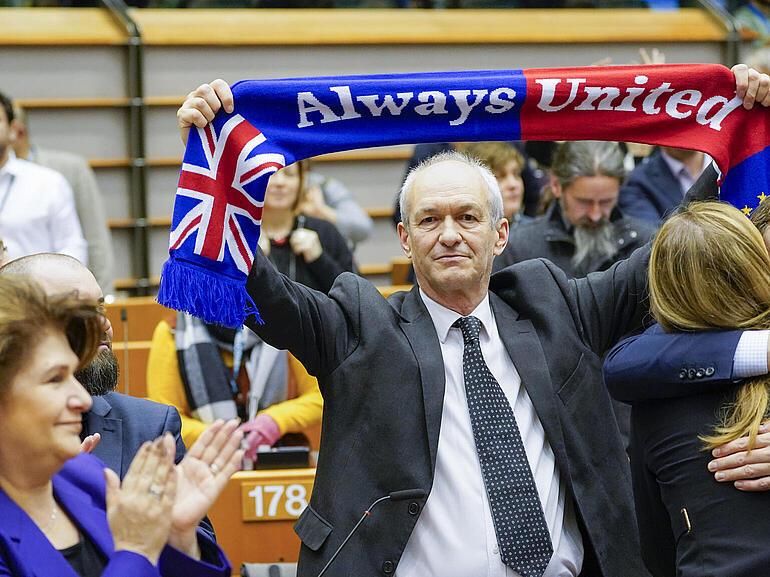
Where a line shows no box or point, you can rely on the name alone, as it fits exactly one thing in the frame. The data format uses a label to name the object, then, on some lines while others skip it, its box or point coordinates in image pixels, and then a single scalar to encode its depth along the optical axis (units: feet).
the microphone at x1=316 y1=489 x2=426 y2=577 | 14.62
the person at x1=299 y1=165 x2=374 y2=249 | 31.19
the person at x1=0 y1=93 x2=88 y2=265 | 28.84
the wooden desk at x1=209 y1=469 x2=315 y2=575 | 19.85
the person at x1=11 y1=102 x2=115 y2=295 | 32.89
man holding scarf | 14.73
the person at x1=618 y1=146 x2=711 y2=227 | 28.30
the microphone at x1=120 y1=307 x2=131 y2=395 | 25.41
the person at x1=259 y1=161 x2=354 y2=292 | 24.43
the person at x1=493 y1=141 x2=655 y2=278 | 23.27
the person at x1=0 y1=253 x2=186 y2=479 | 14.07
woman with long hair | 12.32
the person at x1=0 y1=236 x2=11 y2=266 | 17.04
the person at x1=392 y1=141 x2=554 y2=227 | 27.86
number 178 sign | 19.85
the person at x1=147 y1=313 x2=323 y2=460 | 21.97
